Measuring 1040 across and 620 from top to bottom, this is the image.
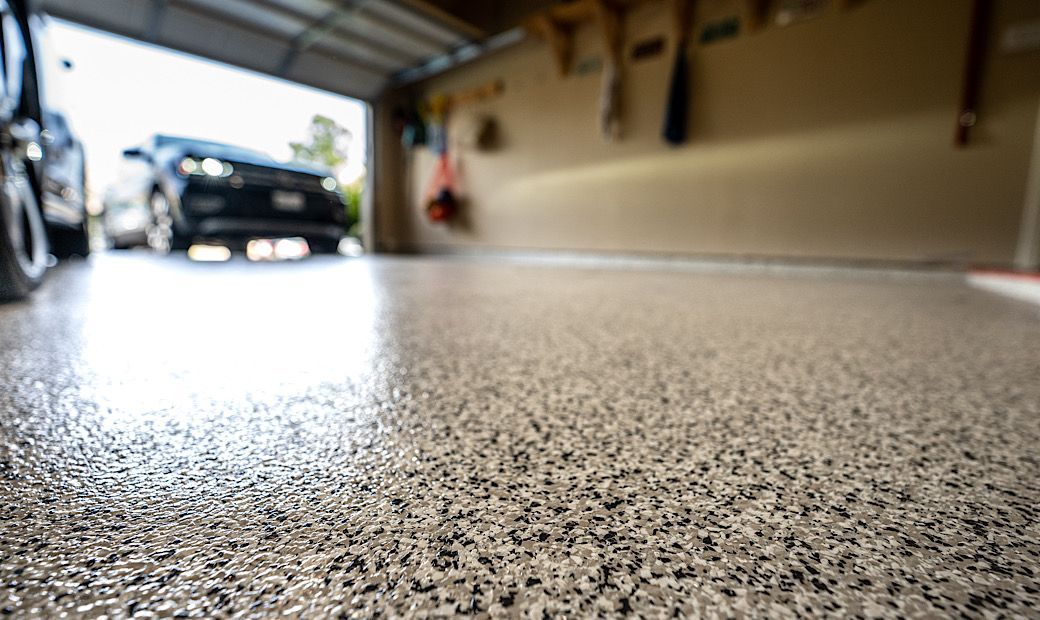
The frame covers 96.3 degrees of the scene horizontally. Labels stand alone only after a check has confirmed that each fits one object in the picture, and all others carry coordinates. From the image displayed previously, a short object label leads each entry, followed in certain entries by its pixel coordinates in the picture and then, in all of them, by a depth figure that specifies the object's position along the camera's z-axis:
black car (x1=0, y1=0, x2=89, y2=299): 1.19
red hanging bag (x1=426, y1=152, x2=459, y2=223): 5.69
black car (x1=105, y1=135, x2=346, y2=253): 3.35
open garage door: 4.16
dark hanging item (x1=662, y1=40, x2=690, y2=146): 3.81
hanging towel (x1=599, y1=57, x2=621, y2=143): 4.20
